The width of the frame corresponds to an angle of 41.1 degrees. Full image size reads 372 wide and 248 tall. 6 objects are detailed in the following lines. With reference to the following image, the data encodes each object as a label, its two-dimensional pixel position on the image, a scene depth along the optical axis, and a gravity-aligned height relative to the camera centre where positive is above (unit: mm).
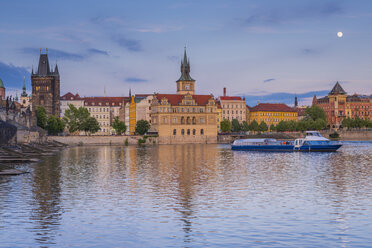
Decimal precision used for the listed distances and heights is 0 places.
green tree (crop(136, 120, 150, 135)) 174975 +1907
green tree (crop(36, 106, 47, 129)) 150625 +4371
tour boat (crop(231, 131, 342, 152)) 102875 -3042
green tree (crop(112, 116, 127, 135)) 188125 +2144
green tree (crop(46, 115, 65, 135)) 158750 +2369
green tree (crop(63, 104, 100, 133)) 176375 +4281
